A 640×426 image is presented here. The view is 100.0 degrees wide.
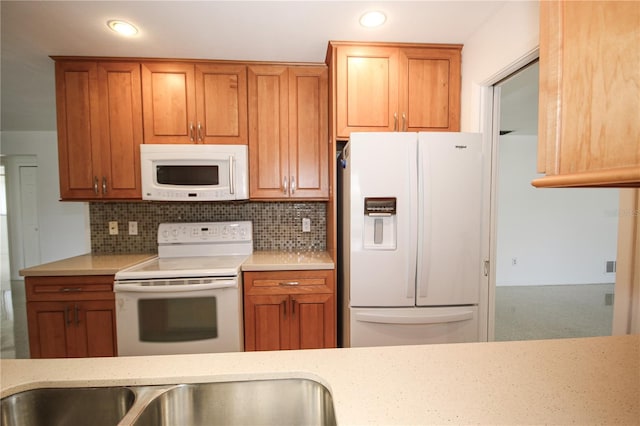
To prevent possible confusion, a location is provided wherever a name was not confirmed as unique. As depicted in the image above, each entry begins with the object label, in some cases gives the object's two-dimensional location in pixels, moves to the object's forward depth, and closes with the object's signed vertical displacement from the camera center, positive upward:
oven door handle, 1.70 -0.55
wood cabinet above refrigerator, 1.87 +0.80
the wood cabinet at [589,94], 0.39 +0.17
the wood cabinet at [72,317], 1.78 -0.77
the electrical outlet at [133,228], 2.37 -0.24
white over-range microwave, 2.01 +0.22
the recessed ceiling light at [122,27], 1.64 +1.09
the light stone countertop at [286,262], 1.88 -0.45
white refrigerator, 1.61 -0.20
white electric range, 1.72 -0.71
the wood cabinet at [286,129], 2.13 +0.57
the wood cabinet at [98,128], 2.03 +0.56
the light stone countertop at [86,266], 1.76 -0.45
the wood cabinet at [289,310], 1.87 -0.77
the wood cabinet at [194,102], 2.06 +0.76
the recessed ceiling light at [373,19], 1.58 +1.09
